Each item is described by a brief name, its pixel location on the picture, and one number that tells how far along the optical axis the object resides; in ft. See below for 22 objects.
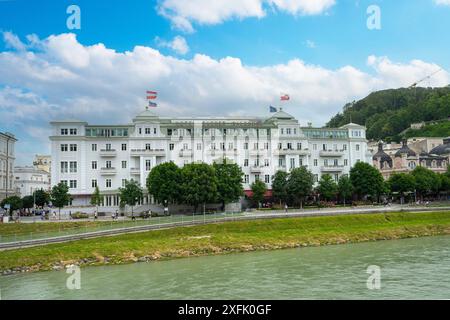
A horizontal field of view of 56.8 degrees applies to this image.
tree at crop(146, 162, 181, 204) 183.83
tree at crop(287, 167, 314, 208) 209.67
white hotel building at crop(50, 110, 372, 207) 208.33
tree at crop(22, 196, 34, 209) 205.22
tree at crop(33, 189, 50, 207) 206.90
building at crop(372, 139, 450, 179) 315.17
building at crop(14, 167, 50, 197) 343.87
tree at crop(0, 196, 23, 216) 191.64
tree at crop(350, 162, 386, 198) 225.97
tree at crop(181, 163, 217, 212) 179.52
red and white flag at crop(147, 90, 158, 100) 208.74
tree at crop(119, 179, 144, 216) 186.60
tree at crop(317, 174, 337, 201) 218.18
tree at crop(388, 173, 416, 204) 247.91
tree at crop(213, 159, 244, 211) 189.67
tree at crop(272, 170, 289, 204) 212.23
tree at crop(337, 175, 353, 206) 221.05
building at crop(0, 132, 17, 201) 233.96
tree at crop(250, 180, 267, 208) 210.47
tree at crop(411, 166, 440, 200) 251.60
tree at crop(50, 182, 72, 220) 183.42
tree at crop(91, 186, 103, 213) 190.08
